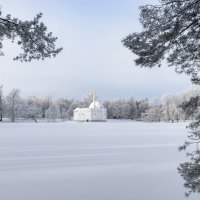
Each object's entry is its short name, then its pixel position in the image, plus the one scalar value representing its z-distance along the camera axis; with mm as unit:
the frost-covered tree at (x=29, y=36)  7555
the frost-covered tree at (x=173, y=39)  5633
